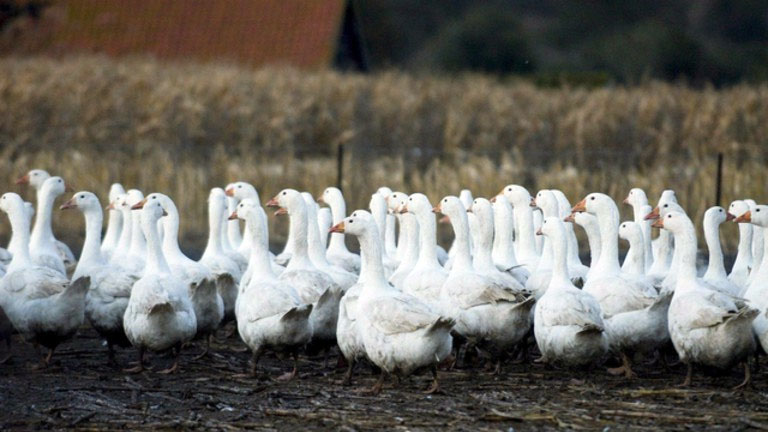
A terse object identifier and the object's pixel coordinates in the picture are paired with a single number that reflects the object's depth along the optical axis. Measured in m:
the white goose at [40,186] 24.92
